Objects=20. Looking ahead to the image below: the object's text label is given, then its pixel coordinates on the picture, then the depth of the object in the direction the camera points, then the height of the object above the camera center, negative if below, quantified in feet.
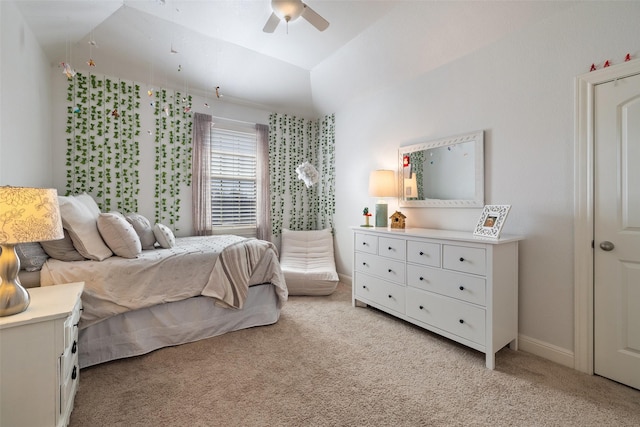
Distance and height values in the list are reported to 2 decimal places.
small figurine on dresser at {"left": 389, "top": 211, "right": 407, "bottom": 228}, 10.16 -0.27
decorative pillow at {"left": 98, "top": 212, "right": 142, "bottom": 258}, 7.25 -0.55
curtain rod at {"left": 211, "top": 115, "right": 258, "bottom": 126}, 13.00 +4.26
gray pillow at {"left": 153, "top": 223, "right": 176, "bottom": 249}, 9.17 -0.71
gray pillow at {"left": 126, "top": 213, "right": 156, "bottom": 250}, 9.05 -0.57
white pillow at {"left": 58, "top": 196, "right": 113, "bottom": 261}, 6.60 -0.36
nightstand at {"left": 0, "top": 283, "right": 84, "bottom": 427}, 4.00 -2.16
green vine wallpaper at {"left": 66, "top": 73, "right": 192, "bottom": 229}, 10.16 +2.64
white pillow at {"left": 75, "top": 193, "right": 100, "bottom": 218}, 8.21 +0.32
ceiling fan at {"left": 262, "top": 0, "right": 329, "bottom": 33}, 6.73 +4.79
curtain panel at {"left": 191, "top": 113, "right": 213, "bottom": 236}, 12.34 +1.62
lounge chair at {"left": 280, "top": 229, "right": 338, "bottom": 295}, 11.64 -2.22
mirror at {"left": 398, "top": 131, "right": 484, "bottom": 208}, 8.54 +1.29
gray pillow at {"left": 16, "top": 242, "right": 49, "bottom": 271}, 6.02 -0.90
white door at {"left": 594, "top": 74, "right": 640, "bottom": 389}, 5.88 -0.40
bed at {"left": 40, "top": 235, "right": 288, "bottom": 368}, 6.53 -2.08
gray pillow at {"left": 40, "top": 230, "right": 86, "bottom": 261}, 6.58 -0.79
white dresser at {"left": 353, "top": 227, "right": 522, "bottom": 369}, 6.77 -1.88
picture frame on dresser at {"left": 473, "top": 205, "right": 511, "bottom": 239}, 6.93 -0.22
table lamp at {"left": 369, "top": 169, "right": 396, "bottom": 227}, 10.78 +0.91
